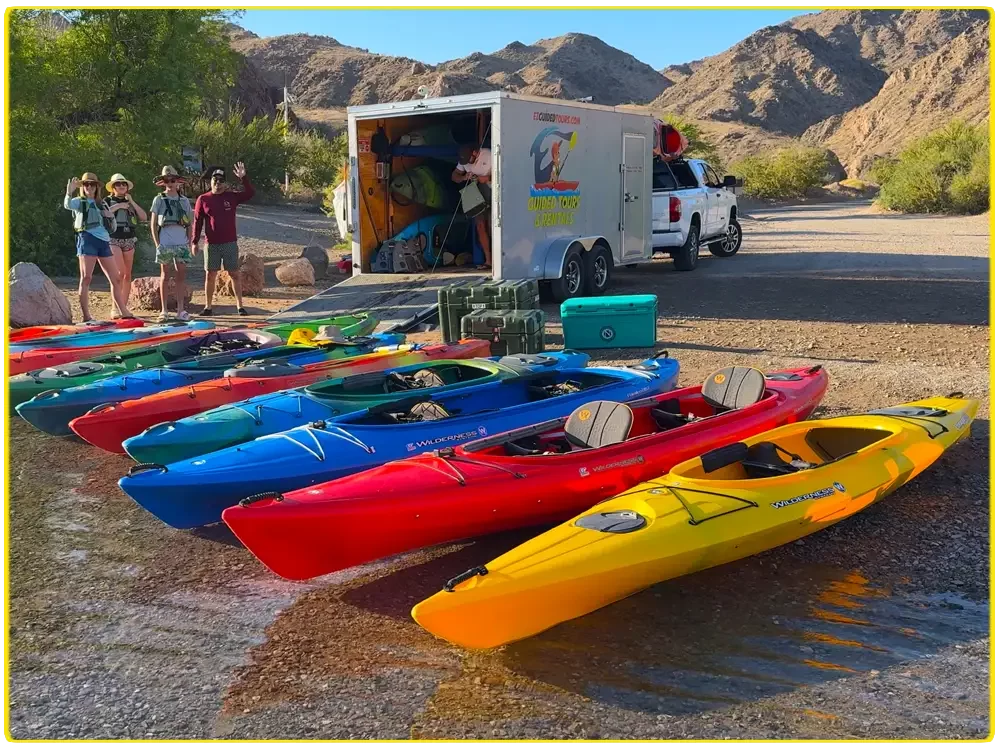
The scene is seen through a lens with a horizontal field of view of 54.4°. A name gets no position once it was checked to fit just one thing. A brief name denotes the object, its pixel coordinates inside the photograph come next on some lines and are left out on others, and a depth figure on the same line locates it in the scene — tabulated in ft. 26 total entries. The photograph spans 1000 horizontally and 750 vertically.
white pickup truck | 54.08
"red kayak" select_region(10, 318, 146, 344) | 33.45
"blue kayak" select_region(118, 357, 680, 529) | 18.04
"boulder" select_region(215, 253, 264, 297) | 50.24
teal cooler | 33.81
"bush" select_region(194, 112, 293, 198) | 94.68
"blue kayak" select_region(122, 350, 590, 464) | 21.01
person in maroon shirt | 40.34
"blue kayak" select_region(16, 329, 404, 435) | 25.07
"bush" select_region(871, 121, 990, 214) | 104.17
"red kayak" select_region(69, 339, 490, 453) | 23.07
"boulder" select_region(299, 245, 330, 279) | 57.98
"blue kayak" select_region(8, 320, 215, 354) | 31.40
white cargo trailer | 39.45
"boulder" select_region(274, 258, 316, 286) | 53.78
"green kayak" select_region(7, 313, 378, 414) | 26.73
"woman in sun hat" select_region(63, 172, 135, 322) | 37.50
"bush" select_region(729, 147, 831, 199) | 145.69
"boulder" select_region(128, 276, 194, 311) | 44.91
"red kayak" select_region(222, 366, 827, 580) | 15.80
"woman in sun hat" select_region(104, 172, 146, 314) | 38.14
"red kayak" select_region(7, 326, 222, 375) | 29.73
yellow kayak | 13.57
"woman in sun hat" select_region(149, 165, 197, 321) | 38.86
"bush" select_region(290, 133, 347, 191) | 110.93
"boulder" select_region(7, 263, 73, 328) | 39.81
